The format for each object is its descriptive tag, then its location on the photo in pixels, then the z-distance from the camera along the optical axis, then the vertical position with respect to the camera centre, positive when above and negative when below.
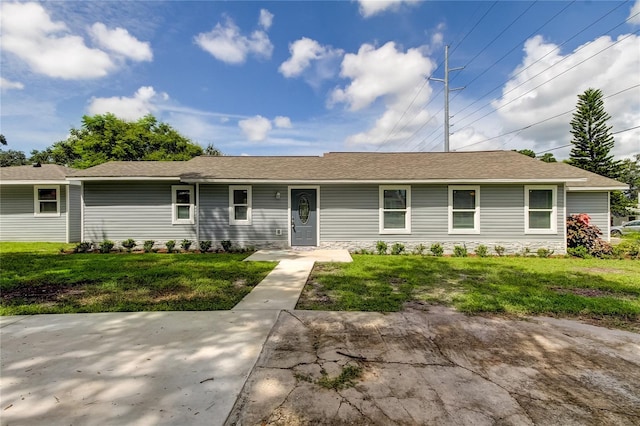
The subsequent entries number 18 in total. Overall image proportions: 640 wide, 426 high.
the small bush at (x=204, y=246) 10.52 -1.33
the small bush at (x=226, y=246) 10.58 -1.33
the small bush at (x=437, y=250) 10.20 -1.42
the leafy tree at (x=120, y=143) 27.86 +7.04
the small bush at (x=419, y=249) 10.45 -1.42
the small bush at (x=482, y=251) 10.12 -1.44
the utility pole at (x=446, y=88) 18.73 +8.39
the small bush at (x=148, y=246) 10.87 -1.38
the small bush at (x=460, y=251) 10.05 -1.46
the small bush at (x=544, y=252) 10.00 -1.47
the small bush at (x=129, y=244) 10.91 -1.31
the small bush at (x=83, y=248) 10.51 -1.41
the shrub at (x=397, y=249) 10.40 -1.41
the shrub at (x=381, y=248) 10.36 -1.37
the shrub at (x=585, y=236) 9.97 -0.94
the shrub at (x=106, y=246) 10.52 -1.35
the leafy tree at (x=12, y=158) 46.75 +8.80
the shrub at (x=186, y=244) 10.78 -1.29
